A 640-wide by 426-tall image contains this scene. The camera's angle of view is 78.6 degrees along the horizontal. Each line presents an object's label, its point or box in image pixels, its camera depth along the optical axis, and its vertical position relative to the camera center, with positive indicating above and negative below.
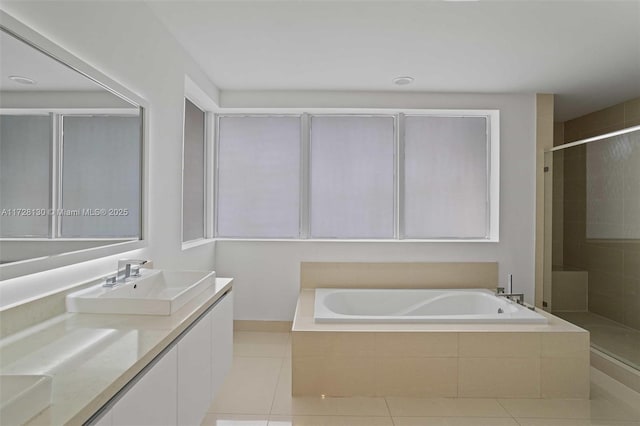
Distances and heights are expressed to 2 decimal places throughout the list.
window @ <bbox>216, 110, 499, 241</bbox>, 4.09 +0.40
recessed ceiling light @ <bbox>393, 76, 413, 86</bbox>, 3.47 +1.21
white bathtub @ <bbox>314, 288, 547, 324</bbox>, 3.58 -0.81
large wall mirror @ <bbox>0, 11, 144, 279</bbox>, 1.35 +0.23
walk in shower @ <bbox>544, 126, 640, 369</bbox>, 3.12 -0.20
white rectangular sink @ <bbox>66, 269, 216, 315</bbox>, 1.60 -0.38
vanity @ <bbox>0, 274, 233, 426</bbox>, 0.97 -0.44
